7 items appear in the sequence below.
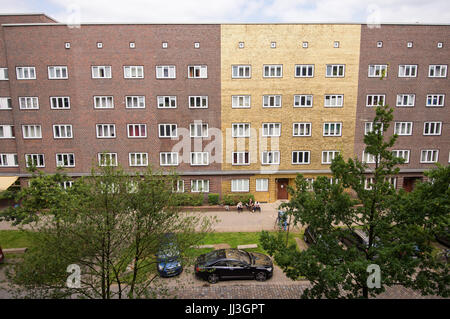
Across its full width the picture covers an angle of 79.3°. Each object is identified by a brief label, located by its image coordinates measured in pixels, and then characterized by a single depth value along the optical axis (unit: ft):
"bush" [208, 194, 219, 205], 83.71
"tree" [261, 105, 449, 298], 22.09
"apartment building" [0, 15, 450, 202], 80.59
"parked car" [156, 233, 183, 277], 29.22
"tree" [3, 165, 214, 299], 25.08
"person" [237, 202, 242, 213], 78.74
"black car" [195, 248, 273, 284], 42.29
